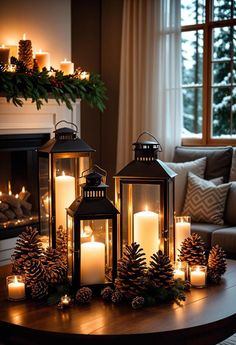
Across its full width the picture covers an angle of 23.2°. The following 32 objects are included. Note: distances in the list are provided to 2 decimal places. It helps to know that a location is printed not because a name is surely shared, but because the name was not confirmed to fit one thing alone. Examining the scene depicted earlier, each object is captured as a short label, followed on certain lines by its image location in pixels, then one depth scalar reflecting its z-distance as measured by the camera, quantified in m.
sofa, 4.23
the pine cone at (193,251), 2.39
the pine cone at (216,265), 2.33
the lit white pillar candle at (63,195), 2.46
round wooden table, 1.79
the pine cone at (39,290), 2.12
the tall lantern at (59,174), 2.41
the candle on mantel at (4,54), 4.50
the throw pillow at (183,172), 4.71
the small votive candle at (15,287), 2.12
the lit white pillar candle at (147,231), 2.24
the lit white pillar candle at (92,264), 2.14
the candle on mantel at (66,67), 4.84
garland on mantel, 4.32
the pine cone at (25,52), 4.63
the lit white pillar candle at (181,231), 2.50
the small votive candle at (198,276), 2.27
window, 5.26
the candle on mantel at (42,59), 4.73
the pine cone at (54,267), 2.17
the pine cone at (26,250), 2.31
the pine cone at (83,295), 2.06
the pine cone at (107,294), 2.09
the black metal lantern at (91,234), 2.11
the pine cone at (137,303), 2.02
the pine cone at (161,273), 2.11
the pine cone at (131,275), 2.08
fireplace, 4.73
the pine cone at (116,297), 2.07
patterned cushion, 4.44
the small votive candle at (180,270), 2.28
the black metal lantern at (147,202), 2.23
